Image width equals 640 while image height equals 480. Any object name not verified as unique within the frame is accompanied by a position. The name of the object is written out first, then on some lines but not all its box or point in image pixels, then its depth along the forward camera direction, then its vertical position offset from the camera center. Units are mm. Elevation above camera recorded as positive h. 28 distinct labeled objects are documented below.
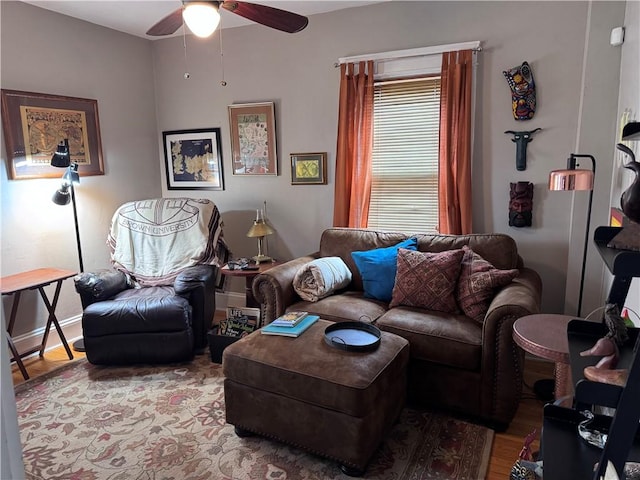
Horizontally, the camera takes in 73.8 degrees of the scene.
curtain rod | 2990 +867
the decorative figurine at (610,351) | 934 -443
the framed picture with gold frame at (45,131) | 3139 +341
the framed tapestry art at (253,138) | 3834 +310
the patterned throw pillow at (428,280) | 2615 -681
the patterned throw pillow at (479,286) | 2514 -689
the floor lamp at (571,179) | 2244 -56
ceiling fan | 2014 +803
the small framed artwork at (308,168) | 3681 +29
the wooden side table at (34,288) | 2842 -736
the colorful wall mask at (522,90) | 2859 +527
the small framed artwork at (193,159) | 4141 +140
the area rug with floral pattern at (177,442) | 2014 -1391
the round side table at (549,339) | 1714 -710
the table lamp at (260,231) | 3619 -495
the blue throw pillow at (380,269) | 2895 -664
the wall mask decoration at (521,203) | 2963 -237
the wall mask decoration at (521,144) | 2938 +170
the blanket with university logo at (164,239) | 3488 -539
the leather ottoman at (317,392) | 1903 -1027
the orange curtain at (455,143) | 3021 +193
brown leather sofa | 2209 -891
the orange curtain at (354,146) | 3367 +198
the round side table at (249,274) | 3293 -774
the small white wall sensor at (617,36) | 2453 +753
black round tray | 2094 -851
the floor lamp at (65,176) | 3205 -11
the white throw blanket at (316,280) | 2898 -742
